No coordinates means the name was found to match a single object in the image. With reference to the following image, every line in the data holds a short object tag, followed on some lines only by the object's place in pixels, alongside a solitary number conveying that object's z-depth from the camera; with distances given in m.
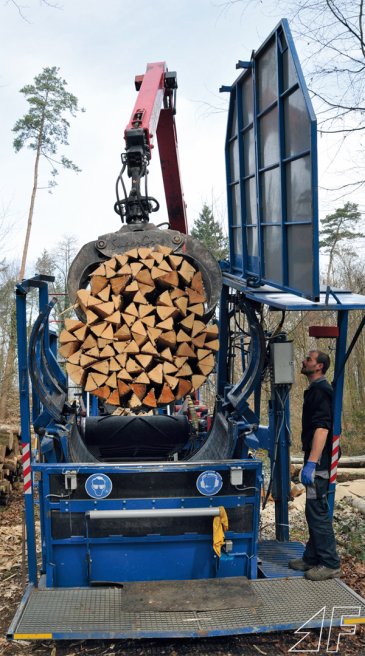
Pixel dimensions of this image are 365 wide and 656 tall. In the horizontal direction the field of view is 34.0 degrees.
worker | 4.73
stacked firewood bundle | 4.75
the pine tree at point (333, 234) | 20.12
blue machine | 4.06
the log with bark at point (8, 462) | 8.62
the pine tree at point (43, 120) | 22.38
